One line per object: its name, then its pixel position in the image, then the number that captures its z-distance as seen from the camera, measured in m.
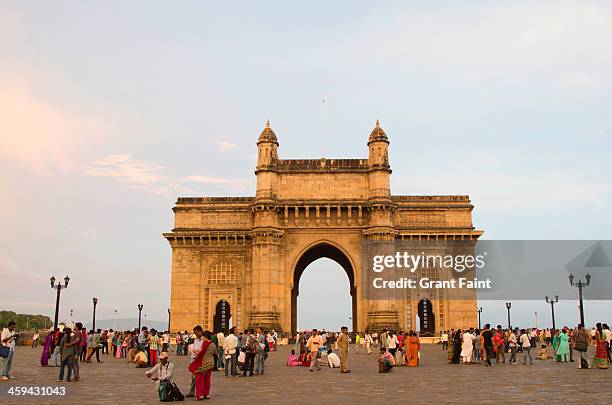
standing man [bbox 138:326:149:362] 27.13
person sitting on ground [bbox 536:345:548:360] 30.14
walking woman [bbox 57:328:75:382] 17.72
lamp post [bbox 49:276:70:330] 38.94
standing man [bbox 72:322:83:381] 17.80
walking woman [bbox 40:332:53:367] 24.88
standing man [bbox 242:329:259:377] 20.84
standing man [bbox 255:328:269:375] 21.65
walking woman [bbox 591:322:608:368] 22.66
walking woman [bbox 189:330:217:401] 14.09
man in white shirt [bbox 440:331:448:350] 40.78
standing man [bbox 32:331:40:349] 48.50
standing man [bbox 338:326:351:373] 22.66
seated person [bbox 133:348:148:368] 24.96
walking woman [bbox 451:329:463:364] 26.95
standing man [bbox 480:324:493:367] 25.61
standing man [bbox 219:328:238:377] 20.38
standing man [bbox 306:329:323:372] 24.17
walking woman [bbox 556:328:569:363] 27.70
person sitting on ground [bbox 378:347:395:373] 22.28
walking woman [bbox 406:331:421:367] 26.03
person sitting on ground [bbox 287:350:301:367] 26.70
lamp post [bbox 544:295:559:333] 54.33
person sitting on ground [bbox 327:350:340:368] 25.80
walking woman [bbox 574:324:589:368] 22.91
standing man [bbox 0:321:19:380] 17.47
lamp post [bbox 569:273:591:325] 38.25
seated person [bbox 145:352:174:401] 13.48
